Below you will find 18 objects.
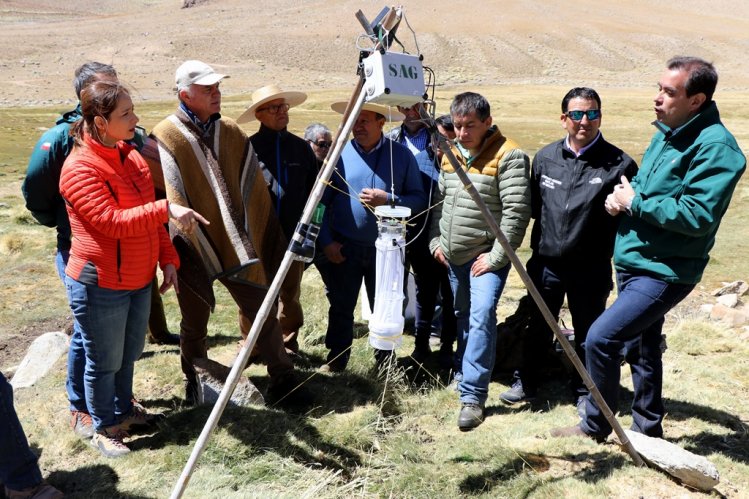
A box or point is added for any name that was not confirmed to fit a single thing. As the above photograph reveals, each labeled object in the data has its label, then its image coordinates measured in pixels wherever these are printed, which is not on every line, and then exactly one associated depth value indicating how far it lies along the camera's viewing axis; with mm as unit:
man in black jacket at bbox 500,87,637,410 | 4375
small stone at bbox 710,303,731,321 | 7008
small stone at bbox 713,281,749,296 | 8094
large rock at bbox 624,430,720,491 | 3707
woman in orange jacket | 3576
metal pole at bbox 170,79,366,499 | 3199
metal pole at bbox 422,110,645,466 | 3508
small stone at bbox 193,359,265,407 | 4504
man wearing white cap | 4195
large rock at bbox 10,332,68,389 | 5398
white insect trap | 4332
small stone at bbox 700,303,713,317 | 7320
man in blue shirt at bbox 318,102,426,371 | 5031
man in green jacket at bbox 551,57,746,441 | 3568
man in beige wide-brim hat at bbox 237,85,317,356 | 4973
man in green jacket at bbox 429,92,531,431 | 4562
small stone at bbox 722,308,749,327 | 6824
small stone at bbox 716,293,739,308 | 7718
